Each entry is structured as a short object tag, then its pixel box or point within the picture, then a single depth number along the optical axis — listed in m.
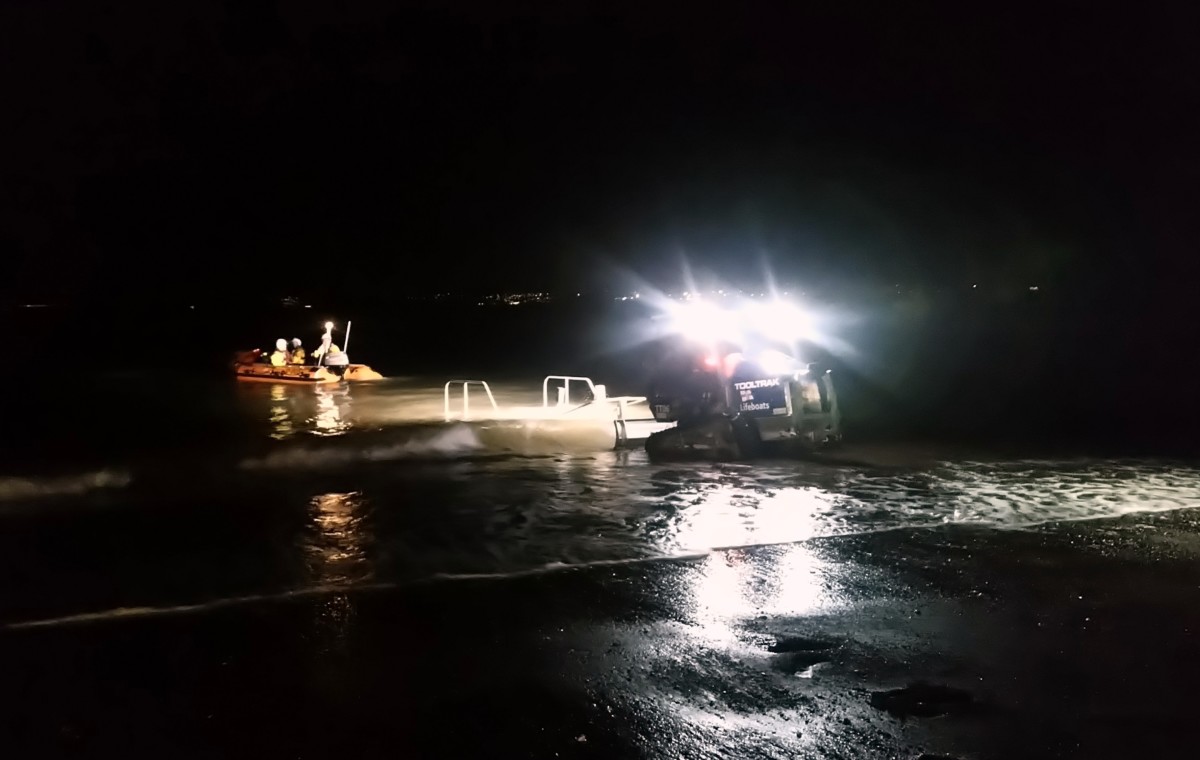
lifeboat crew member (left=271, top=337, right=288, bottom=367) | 28.49
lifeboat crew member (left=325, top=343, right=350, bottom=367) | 26.78
